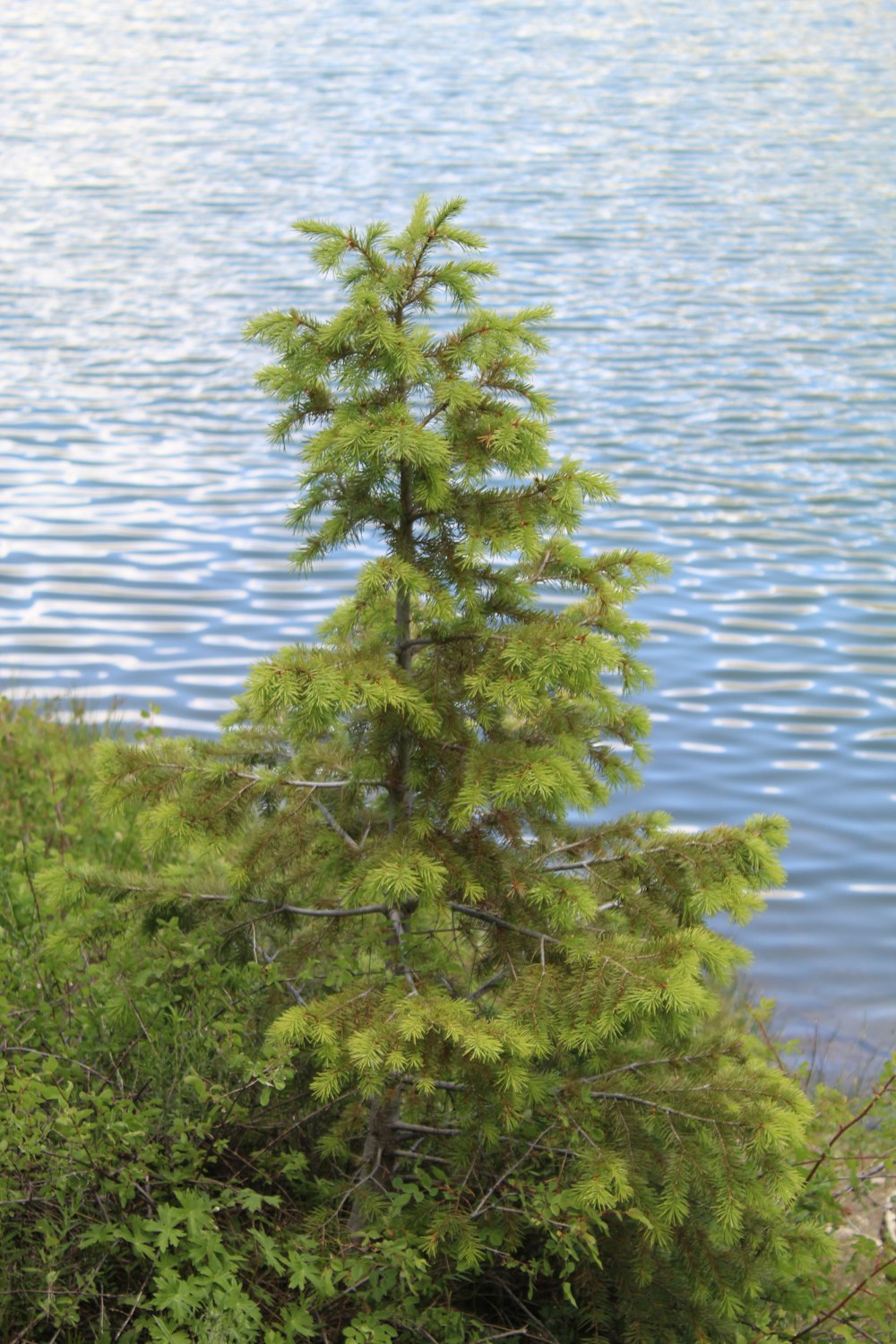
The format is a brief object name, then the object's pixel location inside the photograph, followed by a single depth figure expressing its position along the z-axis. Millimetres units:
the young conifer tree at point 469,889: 8211
